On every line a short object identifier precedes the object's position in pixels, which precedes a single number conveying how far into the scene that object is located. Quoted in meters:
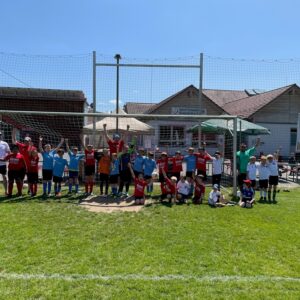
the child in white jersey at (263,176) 11.70
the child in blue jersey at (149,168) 11.52
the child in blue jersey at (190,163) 11.77
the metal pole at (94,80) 14.55
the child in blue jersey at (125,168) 11.42
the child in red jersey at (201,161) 11.90
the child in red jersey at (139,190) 10.35
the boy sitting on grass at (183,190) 10.63
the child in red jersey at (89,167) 11.54
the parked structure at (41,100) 27.98
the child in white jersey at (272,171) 11.76
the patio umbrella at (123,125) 15.72
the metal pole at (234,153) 11.54
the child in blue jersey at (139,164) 11.56
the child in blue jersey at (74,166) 11.55
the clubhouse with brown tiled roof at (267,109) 30.05
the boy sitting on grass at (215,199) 10.23
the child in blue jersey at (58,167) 11.24
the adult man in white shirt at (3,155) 11.11
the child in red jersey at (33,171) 11.09
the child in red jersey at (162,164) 11.46
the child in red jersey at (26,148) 11.28
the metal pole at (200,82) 14.47
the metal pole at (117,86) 14.77
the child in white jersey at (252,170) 12.00
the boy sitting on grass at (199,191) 10.63
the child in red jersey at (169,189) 10.60
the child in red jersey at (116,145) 11.72
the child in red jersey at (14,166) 10.84
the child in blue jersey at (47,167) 11.22
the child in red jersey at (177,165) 11.68
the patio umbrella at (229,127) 16.23
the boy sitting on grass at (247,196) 10.30
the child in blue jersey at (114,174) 11.27
